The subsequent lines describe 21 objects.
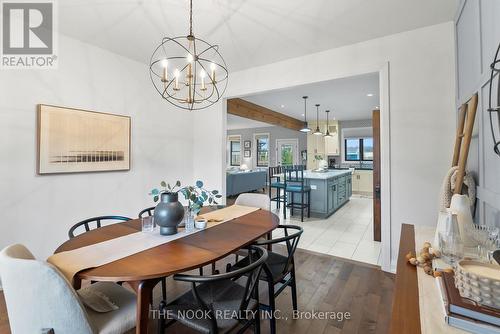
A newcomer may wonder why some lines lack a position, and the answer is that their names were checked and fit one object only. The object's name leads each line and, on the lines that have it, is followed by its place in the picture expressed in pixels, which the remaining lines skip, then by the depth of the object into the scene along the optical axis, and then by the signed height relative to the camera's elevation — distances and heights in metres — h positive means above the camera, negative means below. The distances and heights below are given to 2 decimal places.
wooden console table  0.75 -0.49
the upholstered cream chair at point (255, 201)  2.64 -0.36
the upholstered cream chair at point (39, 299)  1.02 -0.57
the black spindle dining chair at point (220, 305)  1.16 -0.76
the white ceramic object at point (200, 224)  1.87 -0.43
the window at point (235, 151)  11.75 +0.89
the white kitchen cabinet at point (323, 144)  8.56 +0.88
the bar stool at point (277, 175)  5.37 -0.14
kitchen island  4.99 -0.51
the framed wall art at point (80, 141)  2.60 +0.35
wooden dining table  1.16 -0.48
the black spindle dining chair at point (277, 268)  1.60 -0.76
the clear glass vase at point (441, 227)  1.23 -0.30
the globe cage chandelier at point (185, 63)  3.00 +1.57
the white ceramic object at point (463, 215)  1.24 -0.25
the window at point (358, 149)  8.31 +0.69
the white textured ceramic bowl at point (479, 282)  0.73 -0.37
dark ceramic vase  1.67 -0.31
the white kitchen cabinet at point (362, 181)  7.89 -0.42
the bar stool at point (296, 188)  4.87 -0.40
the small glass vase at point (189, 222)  1.83 -0.40
